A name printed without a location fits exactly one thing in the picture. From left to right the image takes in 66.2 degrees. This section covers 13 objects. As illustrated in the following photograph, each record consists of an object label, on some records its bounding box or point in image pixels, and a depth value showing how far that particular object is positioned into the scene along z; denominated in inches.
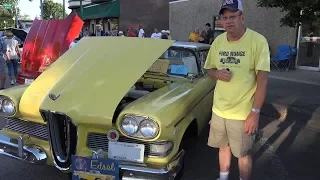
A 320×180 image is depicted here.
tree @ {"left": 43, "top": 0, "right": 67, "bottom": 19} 2322.8
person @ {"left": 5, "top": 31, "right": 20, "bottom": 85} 282.1
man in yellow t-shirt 83.2
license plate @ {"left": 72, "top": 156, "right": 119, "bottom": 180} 79.4
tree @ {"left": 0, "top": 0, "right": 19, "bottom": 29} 1760.9
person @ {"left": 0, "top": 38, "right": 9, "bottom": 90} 239.8
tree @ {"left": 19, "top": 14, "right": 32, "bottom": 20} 3056.5
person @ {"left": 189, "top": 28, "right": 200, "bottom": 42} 383.1
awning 830.2
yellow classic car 81.6
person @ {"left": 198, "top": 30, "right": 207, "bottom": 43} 371.8
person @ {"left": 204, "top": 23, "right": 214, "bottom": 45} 399.7
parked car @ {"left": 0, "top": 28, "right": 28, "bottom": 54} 452.9
